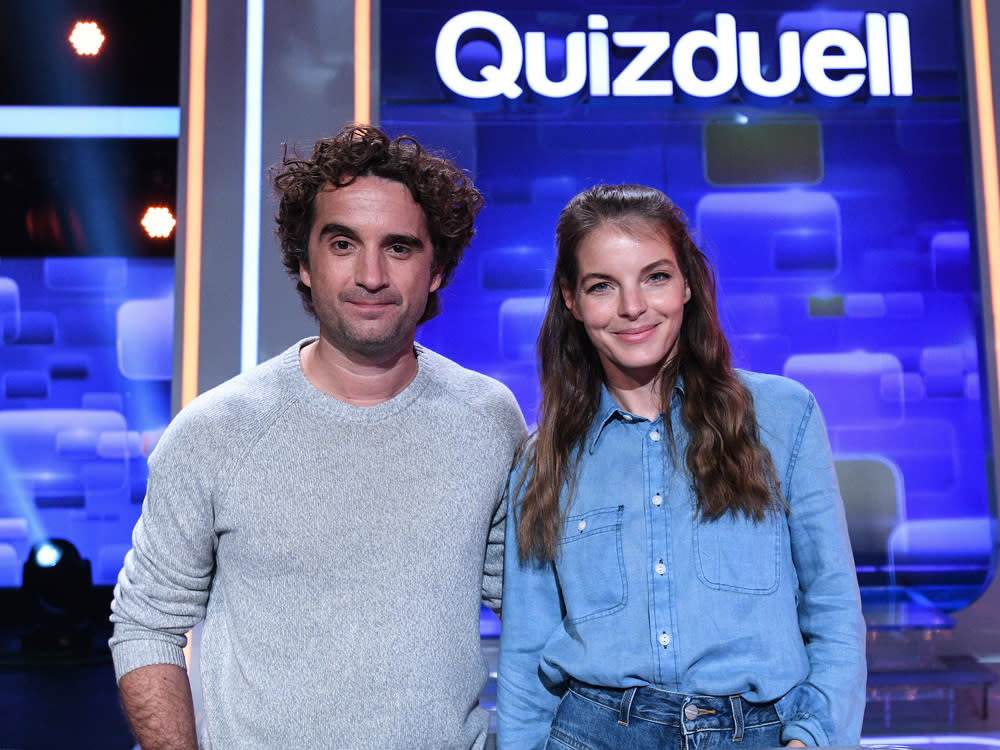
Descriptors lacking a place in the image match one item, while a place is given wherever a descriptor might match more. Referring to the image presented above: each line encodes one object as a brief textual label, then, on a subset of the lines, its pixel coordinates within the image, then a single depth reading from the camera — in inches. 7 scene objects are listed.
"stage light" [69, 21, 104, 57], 144.4
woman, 56.9
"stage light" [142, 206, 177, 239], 137.4
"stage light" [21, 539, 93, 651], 158.9
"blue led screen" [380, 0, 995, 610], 133.9
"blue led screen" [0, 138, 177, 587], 177.0
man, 61.6
